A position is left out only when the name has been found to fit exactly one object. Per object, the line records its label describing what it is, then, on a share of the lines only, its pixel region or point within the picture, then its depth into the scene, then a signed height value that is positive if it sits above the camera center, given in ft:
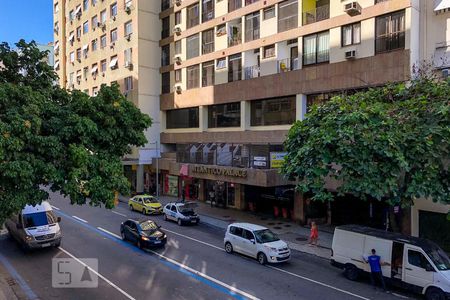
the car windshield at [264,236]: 61.36 -14.78
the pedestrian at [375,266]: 49.39 -15.41
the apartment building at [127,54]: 138.00 +34.11
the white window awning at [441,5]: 64.00 +22.56
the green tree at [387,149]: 45.91 -0.77
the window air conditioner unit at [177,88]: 130.55 +17.86
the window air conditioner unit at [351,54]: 77.41 +17.26
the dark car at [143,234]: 66.85 -15.96
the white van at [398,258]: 45.37 -14.38
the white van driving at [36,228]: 64.23 -14.52
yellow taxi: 102.63 -16.68
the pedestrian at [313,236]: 70.90 -16.87
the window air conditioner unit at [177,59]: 130.62 +27.56
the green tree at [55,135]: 36.47 +0.65
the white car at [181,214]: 89.10 -16.46
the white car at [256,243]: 59.11 -15.78
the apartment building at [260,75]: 76.13 +15.49
